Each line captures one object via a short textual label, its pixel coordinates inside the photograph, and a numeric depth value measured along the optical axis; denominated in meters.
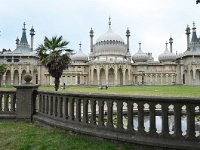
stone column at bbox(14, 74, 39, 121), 6.35
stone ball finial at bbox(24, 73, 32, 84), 6.43
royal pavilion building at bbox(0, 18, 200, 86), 55.29
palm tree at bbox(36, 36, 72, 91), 20.44
